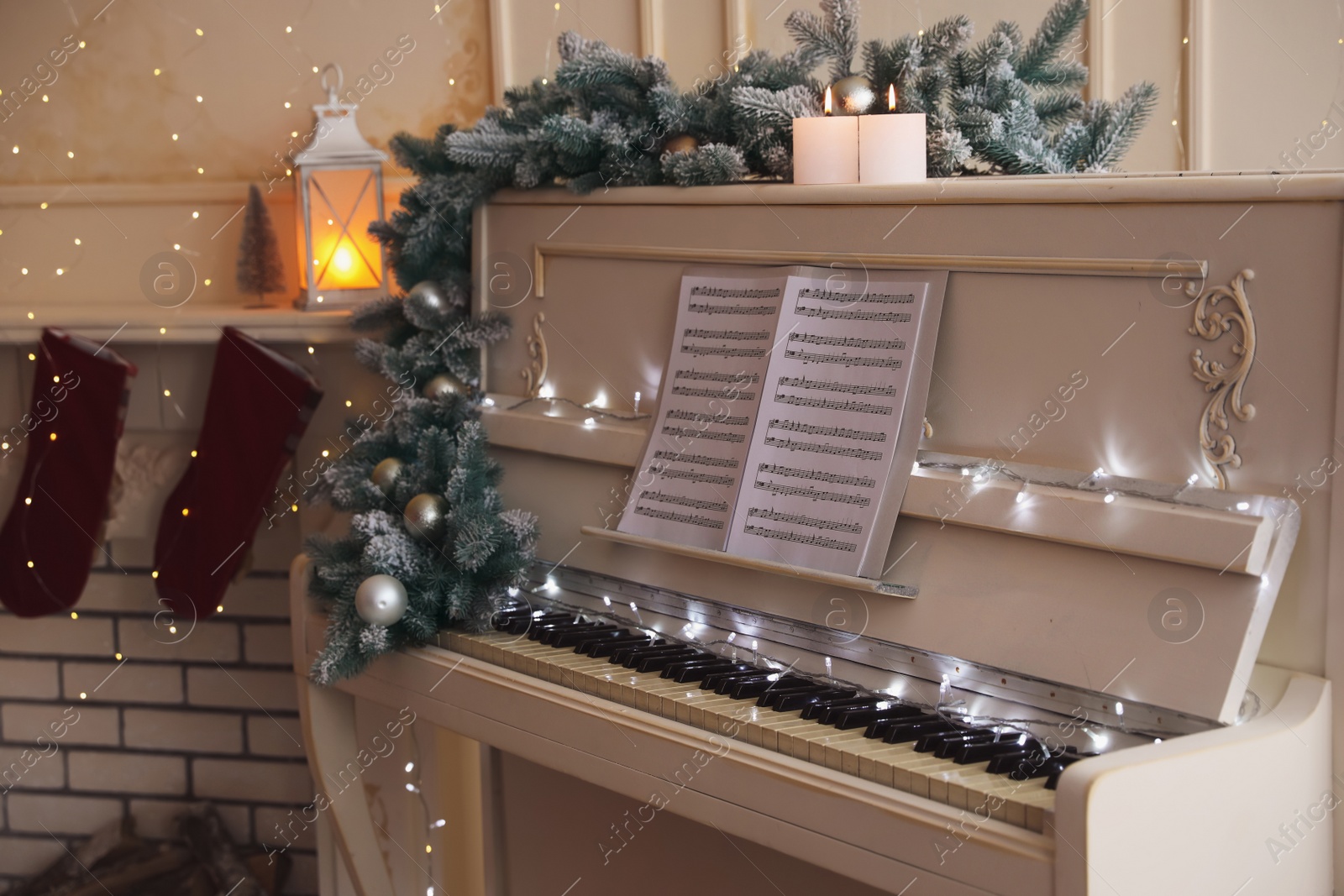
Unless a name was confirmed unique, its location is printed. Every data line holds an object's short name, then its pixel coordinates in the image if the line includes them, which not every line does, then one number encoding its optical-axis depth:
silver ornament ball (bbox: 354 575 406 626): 1.73
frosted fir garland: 1.74
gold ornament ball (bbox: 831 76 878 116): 1.72
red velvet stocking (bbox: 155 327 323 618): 2.37
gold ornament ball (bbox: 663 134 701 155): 1.83
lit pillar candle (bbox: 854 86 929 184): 1.60
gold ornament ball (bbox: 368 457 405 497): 1.91
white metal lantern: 2.45
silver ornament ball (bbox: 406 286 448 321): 2.05
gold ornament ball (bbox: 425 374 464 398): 2.00
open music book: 1.47
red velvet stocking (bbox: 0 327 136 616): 2.47
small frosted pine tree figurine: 2.65
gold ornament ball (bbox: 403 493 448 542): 1.82
